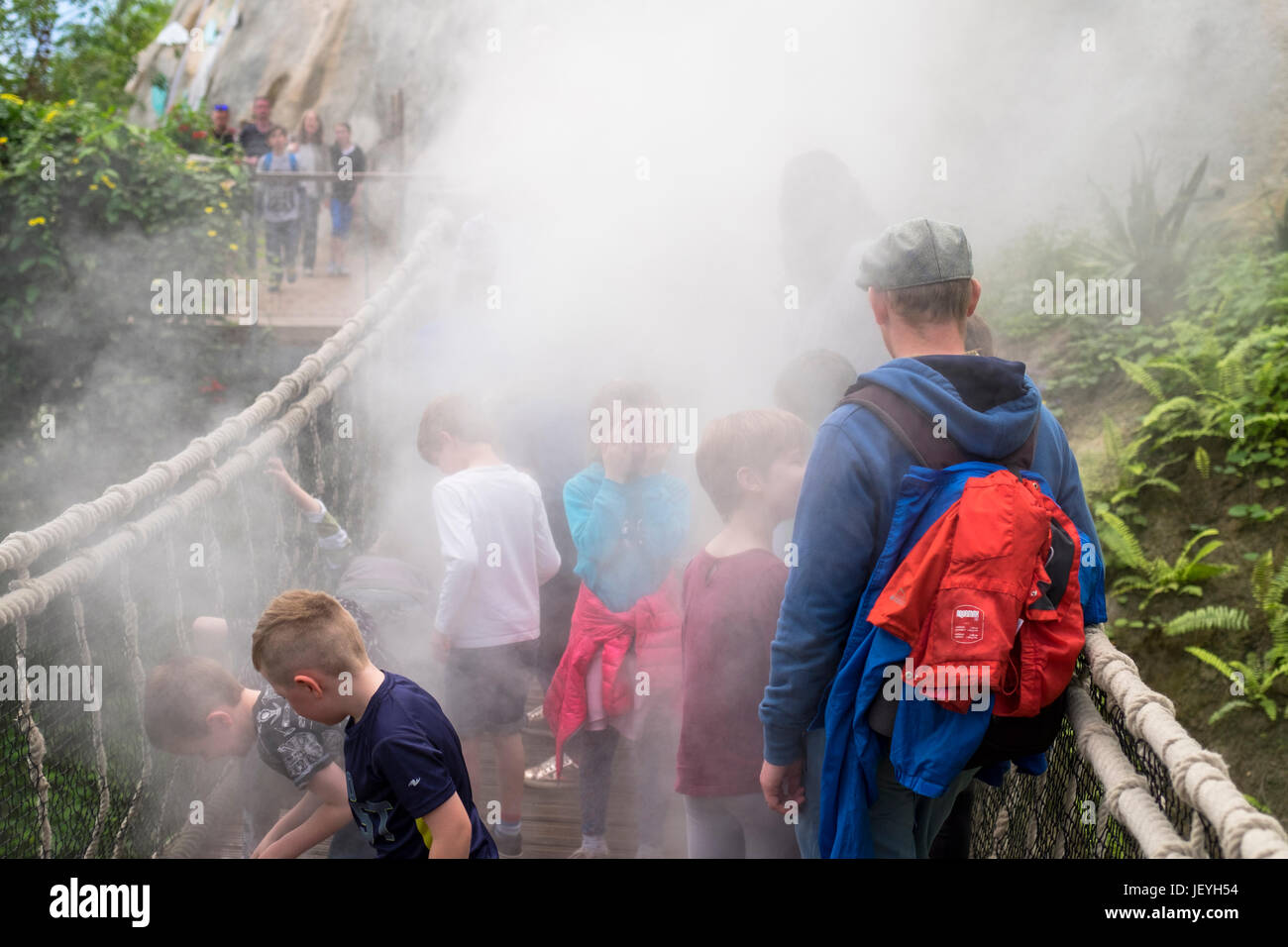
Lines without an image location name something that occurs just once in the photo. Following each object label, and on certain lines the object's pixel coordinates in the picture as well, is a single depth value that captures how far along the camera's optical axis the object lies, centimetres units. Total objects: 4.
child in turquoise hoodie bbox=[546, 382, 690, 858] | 292
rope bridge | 173
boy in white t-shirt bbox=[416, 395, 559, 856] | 299
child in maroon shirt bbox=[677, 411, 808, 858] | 228
